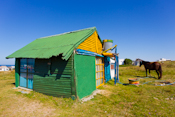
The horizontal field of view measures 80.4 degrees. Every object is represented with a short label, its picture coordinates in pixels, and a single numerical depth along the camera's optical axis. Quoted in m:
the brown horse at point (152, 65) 13.76
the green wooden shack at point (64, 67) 6.48
